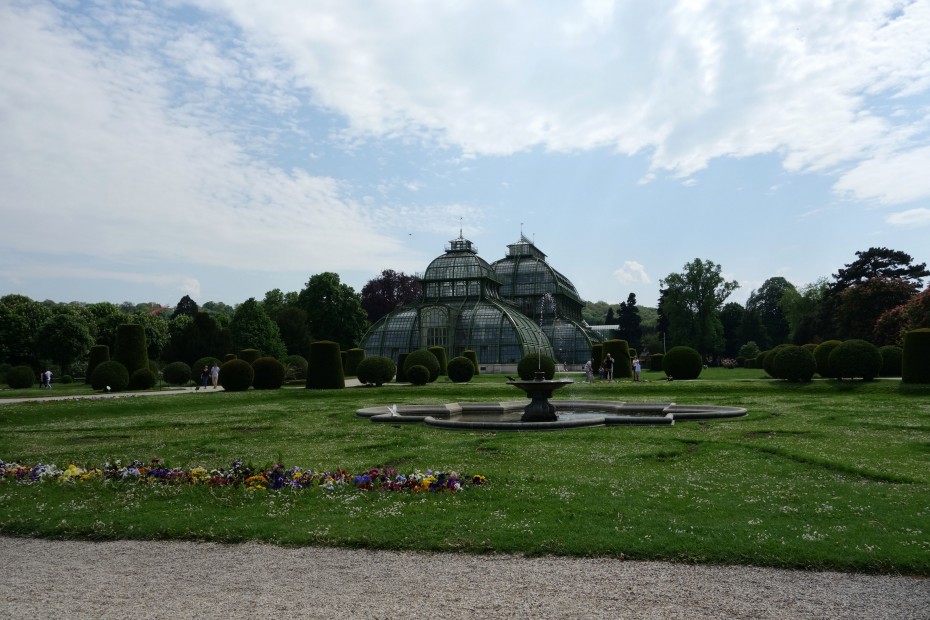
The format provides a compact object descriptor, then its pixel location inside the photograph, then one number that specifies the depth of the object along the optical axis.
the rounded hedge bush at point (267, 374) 33.03
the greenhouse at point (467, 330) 55.72
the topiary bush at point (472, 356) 48.72
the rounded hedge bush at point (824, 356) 31.07
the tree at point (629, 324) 83.38
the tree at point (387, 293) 87.56
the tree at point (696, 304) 71.56
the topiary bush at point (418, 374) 35.62
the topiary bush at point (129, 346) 34.71
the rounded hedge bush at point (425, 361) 38.16
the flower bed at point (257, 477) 9.26
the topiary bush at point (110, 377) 32.12
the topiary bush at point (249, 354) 41.66
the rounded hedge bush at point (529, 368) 36.95
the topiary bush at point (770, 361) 31.23
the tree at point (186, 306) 107.12
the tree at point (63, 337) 51.62
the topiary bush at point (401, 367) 39.41
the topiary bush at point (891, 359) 32.62
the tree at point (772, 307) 95.64
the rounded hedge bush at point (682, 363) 35.84
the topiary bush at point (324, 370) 32.53
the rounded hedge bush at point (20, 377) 38.75
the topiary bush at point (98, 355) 38.59
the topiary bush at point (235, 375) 31.89
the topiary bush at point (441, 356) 46.16
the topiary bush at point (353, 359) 46.43
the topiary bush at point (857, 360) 28.38
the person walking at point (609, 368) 37.62
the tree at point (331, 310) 70.44
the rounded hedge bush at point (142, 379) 33.81
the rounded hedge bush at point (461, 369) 37.78
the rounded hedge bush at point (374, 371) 35.06
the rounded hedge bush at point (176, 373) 41.84
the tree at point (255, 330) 58.72
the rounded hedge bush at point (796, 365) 29.44
